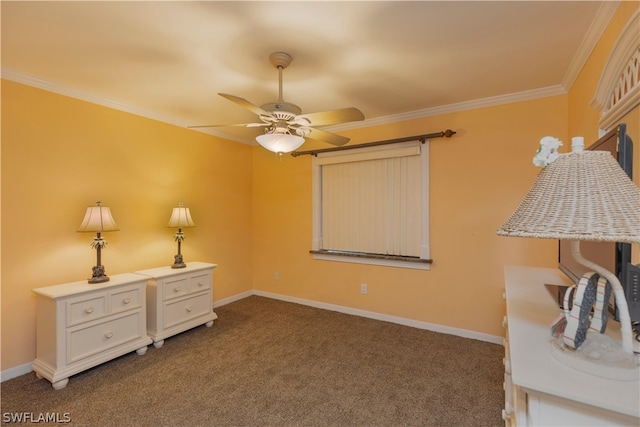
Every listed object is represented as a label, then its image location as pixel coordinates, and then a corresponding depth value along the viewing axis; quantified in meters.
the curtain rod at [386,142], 3.03
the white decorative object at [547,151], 0.91
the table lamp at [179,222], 3.16
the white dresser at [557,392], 0.69
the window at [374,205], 3.23
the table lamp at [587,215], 0.76
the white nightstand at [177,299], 2.80
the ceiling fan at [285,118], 1.92
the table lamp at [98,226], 2.44
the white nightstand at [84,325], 2.15
